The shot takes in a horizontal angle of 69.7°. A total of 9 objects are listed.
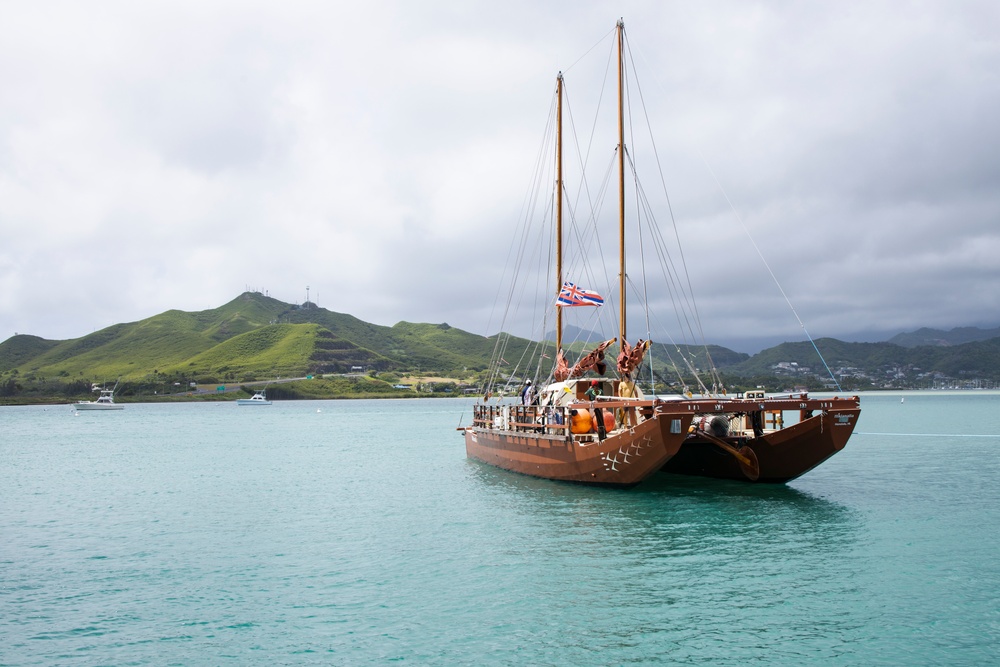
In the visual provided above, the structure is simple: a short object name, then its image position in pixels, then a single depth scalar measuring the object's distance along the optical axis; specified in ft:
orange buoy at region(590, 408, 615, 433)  91.30
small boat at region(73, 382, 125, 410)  532.32
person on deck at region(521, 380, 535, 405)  125.78
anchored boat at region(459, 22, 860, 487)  80.28
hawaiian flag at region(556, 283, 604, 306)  113.80
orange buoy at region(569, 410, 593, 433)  89.97
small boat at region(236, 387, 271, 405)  634.02
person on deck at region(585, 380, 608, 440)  87.40
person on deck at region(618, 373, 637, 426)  88.63
